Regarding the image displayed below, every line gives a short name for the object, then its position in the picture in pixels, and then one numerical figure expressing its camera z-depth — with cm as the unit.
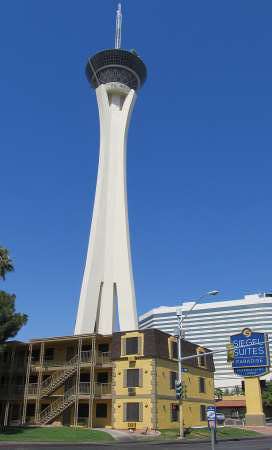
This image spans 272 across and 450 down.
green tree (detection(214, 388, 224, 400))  9923
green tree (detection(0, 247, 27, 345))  4056
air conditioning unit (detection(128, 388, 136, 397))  4323
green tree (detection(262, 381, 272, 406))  8689
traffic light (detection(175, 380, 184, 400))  3597
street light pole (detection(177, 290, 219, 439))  3706
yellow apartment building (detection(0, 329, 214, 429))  4316
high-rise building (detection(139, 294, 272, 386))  18069
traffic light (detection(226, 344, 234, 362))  3460
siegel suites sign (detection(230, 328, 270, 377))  5450
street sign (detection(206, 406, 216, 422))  2042
